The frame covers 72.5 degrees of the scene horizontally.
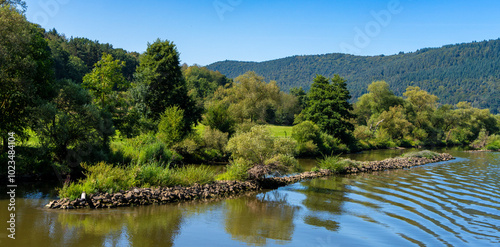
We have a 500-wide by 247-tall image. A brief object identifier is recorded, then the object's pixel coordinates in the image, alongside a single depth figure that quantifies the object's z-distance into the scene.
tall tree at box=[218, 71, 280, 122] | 54.09
